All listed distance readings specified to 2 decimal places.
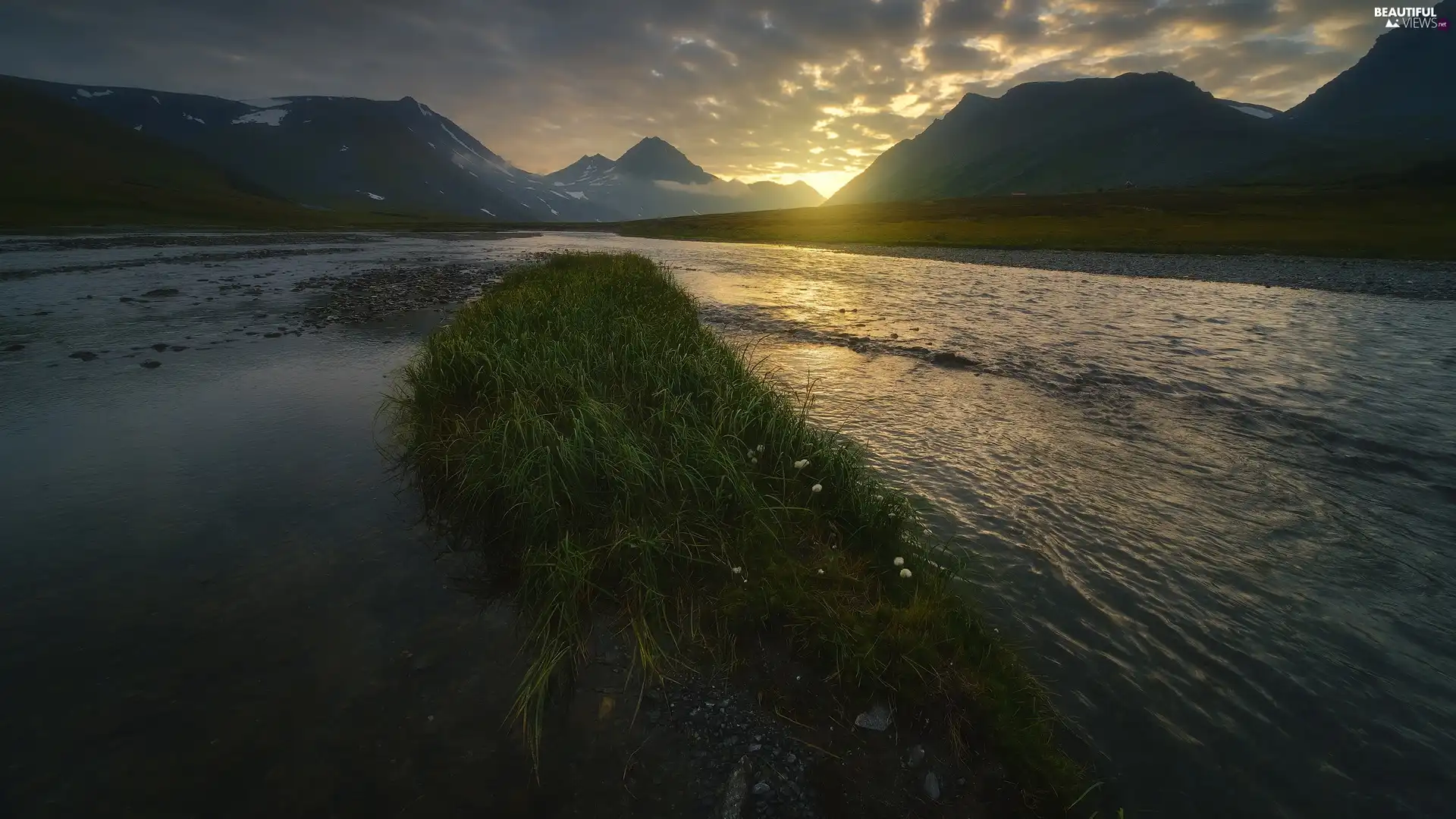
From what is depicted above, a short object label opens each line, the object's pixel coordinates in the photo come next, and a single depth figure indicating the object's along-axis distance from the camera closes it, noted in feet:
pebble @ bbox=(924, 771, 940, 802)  14.80
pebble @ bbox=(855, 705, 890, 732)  16.53
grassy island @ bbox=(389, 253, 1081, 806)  17.92
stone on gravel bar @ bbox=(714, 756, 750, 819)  14.79
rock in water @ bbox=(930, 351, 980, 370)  59.26
